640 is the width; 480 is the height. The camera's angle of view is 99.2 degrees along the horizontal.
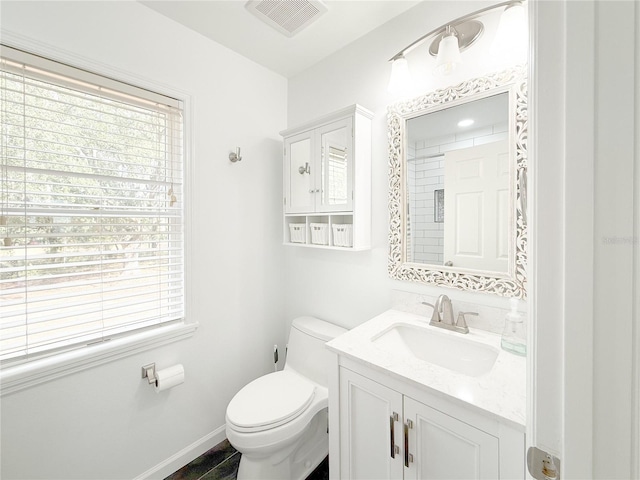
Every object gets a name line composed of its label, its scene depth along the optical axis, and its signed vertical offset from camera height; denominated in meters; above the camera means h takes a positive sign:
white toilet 1.23 -0.84
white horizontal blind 1.09 +0.14
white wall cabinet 1.49 +0.34
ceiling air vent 1.36 +1.17
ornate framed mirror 1.12 +0.23
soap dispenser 1.03 -0.38
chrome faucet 1.22 -0.38
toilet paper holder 1.40 -0.71
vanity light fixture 1.06 +0.85
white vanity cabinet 0.79 -0.68
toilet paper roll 1.39 -0.73
